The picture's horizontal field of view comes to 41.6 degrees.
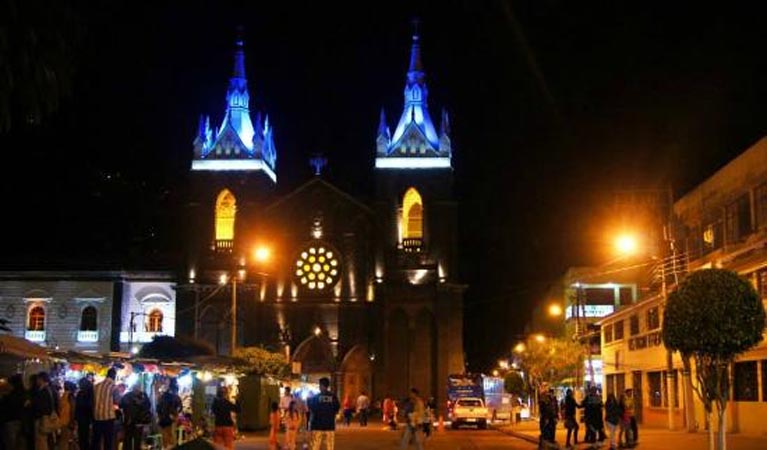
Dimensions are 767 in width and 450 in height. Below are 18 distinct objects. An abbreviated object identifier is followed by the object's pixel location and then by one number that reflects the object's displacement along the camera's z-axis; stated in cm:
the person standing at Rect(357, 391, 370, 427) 5328
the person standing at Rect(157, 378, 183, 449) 2384
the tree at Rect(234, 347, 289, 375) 5034
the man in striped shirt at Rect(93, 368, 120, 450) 1975
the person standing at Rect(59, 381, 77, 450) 1984
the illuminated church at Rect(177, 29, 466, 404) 6544
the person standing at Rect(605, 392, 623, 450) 2778
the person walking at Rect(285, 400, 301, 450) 2691
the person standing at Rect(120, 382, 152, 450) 2164
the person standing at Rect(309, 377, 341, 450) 2061
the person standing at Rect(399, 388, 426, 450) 2480
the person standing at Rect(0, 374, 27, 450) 1762
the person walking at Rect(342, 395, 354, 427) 5372
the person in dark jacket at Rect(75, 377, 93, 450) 2000
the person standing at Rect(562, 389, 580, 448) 3125
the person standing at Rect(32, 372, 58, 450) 1792
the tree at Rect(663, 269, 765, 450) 1808
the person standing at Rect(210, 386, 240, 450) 2109
